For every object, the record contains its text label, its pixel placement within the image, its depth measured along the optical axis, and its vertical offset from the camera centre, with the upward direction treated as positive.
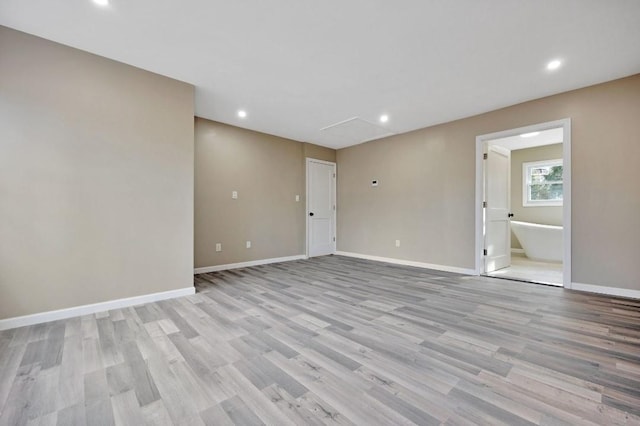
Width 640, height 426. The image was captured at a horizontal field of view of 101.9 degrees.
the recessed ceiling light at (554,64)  2.68 +1.54
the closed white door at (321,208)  5.89 +0.07
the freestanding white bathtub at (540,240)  5.05 -0.61
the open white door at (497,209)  4.22 +0.03
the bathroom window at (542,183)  5.97 +0.66
